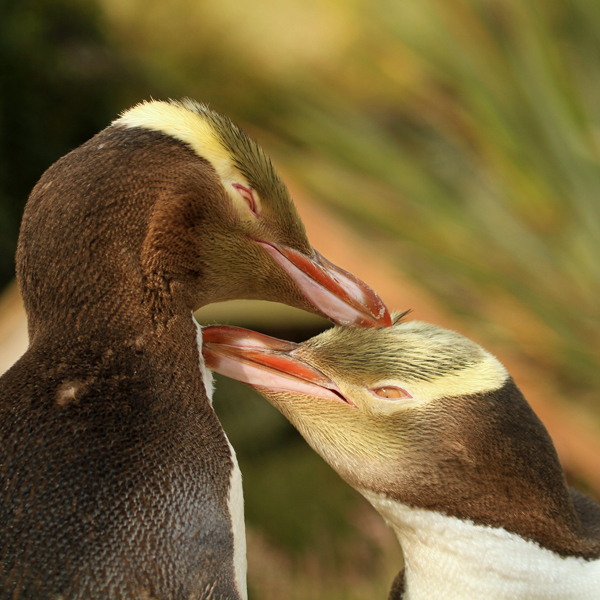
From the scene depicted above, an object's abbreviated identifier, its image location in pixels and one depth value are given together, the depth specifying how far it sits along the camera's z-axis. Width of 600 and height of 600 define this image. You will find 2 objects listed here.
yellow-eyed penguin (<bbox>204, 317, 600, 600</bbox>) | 3.98
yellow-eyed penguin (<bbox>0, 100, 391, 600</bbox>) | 3.90
